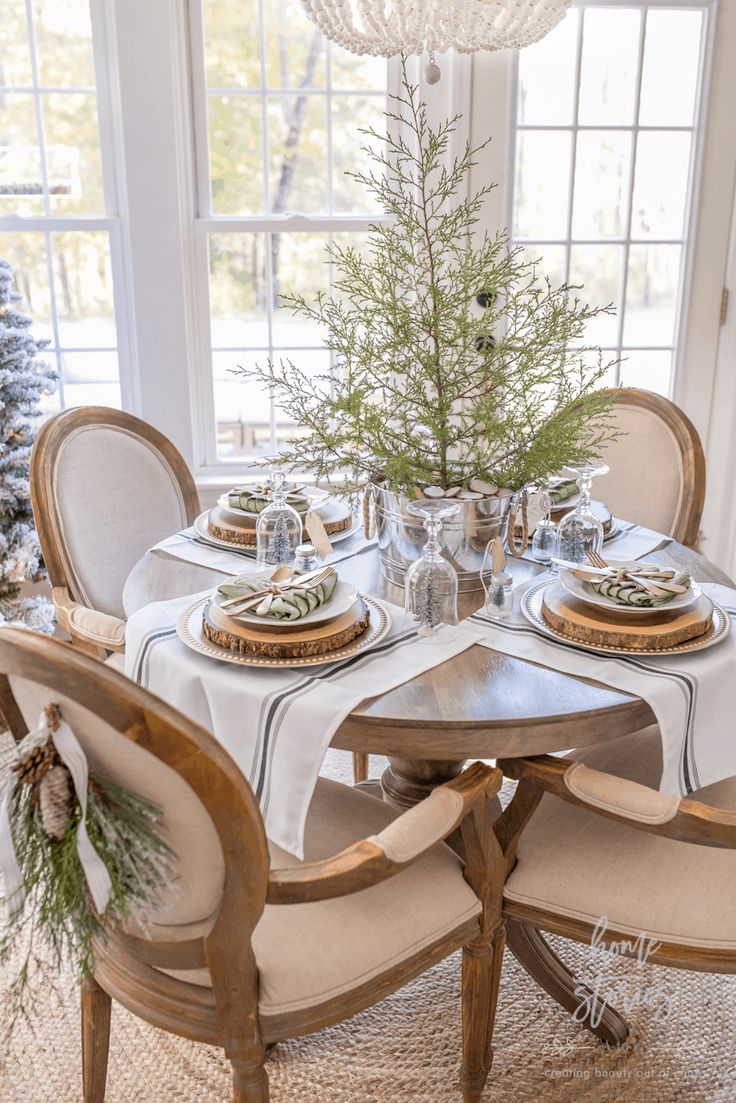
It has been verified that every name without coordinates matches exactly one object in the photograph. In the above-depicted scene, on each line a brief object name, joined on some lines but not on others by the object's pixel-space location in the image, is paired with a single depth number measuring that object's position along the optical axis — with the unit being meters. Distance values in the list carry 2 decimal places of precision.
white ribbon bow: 1.01
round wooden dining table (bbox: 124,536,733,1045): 1.33
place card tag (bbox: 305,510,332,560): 1.91
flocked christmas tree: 2.77
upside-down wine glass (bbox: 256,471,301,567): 1.89
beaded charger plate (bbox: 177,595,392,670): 1.44
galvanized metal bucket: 1.73
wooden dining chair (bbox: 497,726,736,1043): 1.31
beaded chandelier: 1.90
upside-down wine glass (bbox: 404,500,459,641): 1.57
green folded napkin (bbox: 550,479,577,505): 2.14
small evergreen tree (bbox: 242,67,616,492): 1.68
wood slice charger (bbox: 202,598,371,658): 1.46
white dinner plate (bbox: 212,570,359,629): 1.49
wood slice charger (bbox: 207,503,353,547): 2.02
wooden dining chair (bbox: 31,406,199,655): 2.10
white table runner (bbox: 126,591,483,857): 1.34
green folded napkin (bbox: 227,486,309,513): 2.09
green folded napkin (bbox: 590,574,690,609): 1.56
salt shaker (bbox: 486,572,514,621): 1.67
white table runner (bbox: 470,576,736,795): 1.39
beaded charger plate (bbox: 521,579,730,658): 1.49
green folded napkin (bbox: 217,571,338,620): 1.51
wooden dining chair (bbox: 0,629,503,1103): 1.01
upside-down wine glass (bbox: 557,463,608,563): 1.86
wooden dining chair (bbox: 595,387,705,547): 2.41
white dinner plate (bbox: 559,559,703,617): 1.54
